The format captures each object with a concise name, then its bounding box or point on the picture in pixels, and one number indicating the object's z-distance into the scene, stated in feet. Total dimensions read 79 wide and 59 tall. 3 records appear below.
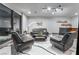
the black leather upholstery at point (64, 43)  6.61
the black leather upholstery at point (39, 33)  6.20
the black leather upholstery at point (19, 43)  5.99
